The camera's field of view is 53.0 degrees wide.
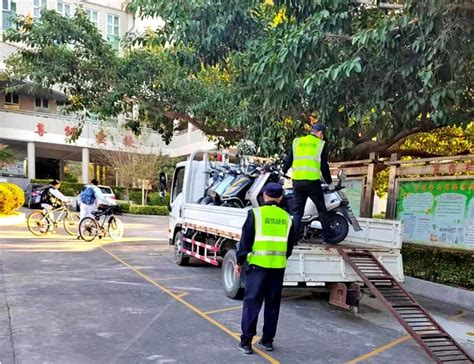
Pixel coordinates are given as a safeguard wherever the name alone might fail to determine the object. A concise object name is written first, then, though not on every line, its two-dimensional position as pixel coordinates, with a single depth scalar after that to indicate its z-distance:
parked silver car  26.30
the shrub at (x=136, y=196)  32.56
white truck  6.43
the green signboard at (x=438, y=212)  8.05
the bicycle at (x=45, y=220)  14.51
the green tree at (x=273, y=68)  5.42
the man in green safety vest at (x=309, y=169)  6.73
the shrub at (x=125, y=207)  27.52
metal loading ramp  5.01
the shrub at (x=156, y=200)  30.36
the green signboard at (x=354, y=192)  10.46
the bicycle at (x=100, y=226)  13.61
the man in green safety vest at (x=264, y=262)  4.98
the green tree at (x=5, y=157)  20.57
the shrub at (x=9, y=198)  17.62
